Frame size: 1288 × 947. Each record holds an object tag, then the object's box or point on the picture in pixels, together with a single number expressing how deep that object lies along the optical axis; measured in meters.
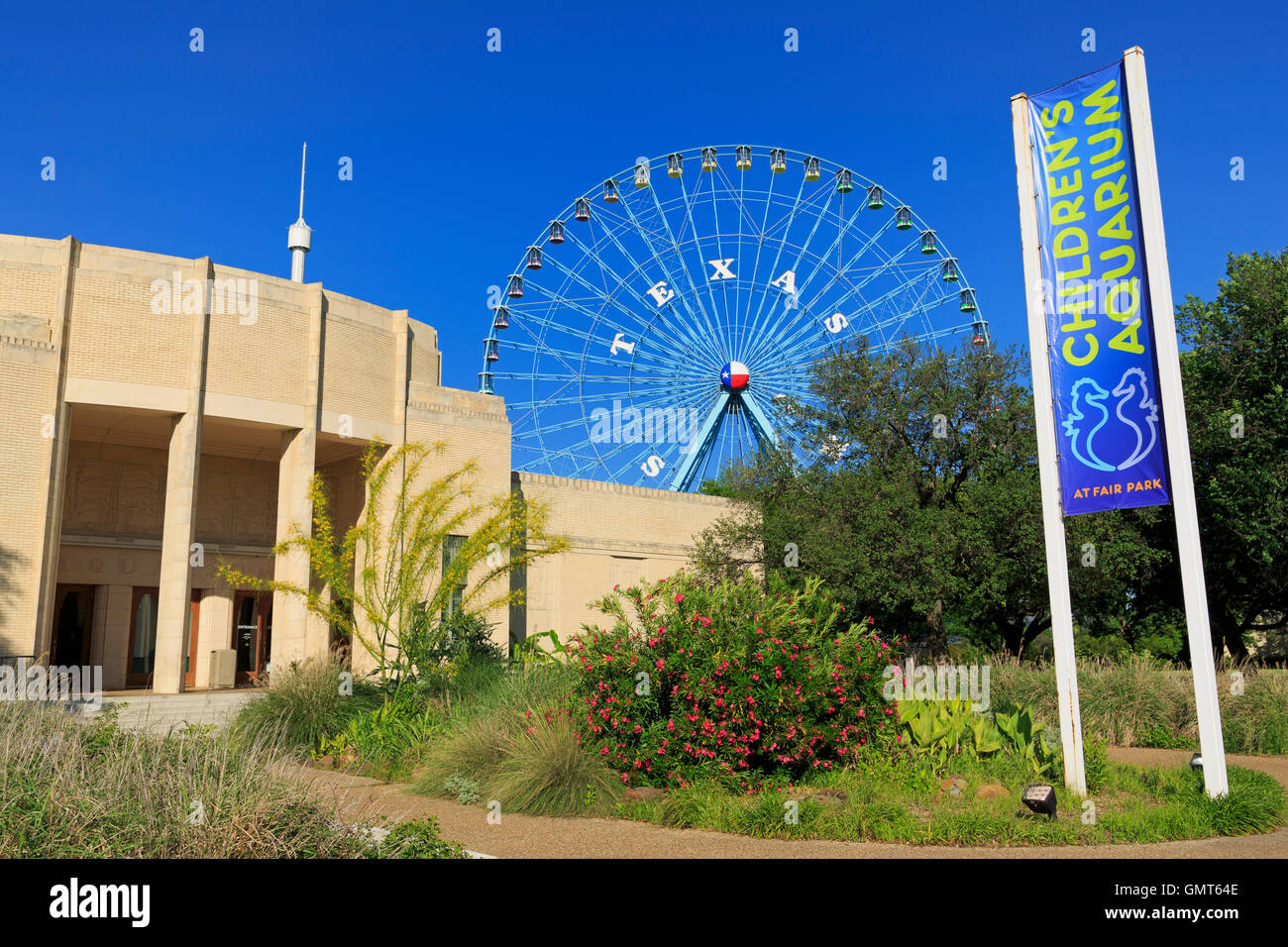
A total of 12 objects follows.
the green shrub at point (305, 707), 13.12
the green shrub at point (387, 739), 12.55
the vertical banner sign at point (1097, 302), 9.70
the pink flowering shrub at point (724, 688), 9.95
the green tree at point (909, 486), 23.05
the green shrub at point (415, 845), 6.29
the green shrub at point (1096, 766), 10.19
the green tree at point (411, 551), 16.69
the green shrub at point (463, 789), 10.32
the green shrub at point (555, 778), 9.81
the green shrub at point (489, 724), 11.03
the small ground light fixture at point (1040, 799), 8.37
